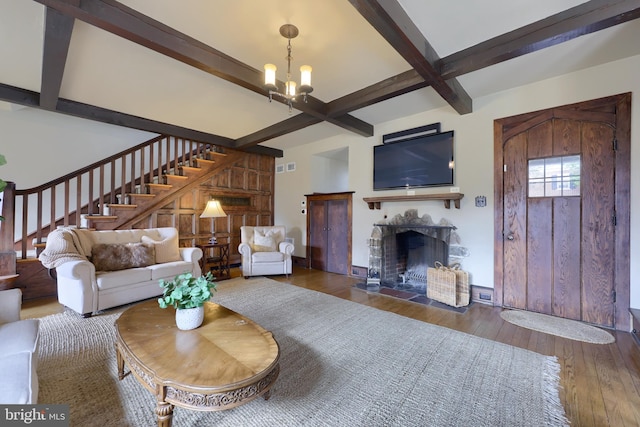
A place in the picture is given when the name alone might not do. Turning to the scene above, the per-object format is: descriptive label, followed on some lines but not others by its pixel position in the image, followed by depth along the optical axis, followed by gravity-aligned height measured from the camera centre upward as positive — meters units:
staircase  3.46 +0.27
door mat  2.56 -1.17
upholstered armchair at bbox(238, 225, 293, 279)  4.71 -0.68
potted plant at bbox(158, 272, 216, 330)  1.73 -0.58
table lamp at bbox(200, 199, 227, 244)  4.74 +0.09
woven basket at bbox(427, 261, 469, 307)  3.47 -0.94
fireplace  4.14 -0.59
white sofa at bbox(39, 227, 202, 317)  2.85 -0.63
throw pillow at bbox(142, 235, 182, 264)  3.81 -0.52
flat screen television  3.93 +0.88
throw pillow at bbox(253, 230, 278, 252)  5.04 -0.52
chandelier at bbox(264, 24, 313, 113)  2.31 +1.26
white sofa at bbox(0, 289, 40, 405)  1.22 -0.73
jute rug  1.50 -1.15
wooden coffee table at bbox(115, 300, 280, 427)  1.21 -0.77
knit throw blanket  2.84 -0.39
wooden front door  2.82 +0.07
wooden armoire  5.28 -0.33
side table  4.72 -0.94
